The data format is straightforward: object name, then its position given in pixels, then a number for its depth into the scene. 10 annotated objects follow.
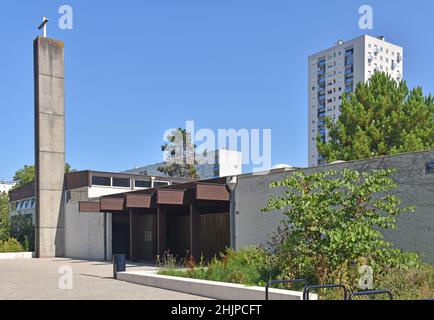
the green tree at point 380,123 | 31.14
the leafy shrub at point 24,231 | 37.00
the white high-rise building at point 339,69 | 107.31
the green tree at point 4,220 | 38.84
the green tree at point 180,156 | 70.44
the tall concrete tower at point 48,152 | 35.25
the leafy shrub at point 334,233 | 11.29
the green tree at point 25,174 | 67.62
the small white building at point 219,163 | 84.79
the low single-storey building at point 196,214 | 14.25
